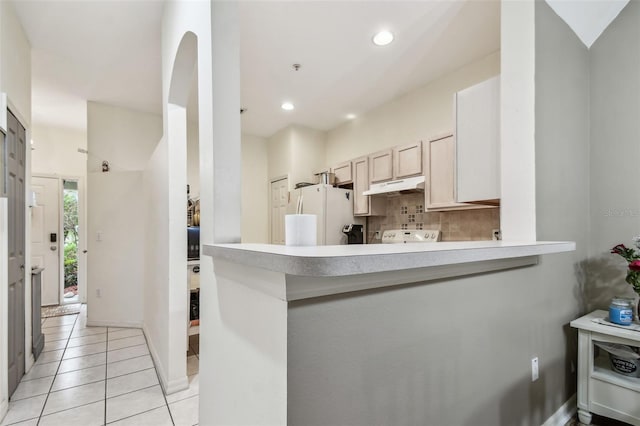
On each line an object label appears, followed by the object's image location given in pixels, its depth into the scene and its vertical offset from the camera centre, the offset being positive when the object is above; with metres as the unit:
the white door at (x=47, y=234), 4.75 -0.34
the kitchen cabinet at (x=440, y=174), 2.88 +0.37
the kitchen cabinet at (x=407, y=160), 3.26 +0.58
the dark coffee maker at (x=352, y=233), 4.06 -0.28
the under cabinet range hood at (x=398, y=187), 3.16 +0.28
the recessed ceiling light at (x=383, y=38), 2.58 +1.51
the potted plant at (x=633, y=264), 1.73 -0.30
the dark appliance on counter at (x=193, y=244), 2.88 -0.30
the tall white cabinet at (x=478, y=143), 1.88 +0.44
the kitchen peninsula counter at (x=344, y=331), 0.79 -0.39
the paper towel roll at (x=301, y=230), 0.98 -0.06
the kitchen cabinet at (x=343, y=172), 4.23 +0.57
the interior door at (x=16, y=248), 2.16 -0.26
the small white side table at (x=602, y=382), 1.64 -0.96
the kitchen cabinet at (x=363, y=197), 3.93 +0.20
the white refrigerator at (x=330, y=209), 3.94 +0.04
